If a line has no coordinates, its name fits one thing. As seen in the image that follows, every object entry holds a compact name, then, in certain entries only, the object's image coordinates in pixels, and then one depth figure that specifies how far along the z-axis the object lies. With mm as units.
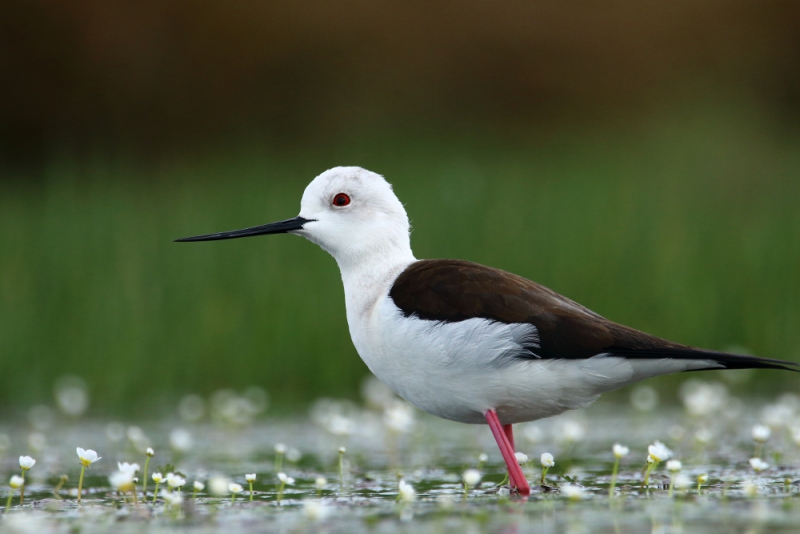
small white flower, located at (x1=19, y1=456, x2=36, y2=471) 10227
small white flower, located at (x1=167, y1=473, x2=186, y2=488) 9719
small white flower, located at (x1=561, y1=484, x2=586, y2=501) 9094
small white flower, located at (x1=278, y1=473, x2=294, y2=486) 9997
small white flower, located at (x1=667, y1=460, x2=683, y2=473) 9696
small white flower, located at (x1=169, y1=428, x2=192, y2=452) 13406
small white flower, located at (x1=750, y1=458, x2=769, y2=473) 11148
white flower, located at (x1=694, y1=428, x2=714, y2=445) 12930
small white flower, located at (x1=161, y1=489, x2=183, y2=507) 9425
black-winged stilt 10133
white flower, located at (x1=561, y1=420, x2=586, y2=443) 12933
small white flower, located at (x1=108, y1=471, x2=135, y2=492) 9439
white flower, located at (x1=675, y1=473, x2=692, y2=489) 9641
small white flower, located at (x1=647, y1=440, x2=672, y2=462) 10062
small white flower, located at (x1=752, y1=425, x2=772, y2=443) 11945
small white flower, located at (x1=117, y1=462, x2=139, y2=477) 10033
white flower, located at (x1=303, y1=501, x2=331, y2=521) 8375
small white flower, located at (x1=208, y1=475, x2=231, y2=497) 9180
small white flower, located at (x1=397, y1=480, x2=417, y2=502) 9234
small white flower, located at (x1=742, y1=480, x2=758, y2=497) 9297
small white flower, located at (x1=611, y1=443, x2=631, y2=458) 10133
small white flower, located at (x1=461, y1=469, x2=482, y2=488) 9430
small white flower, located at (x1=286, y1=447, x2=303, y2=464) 12820
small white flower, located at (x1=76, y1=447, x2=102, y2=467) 10219
